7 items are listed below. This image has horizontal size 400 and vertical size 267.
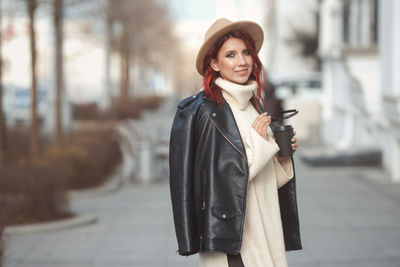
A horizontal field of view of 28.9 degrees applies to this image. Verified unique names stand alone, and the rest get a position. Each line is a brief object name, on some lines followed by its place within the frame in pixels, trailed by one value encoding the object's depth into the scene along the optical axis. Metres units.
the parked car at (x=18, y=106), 30.00
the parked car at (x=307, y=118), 22.61
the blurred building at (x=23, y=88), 21.45
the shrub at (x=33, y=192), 8.98
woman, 3.72
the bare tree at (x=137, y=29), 30.09
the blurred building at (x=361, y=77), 13.53
